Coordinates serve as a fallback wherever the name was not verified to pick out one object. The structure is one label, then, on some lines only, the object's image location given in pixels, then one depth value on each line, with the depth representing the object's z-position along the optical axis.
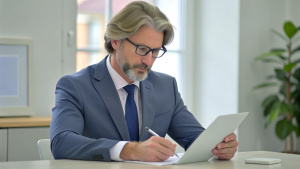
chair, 2.39
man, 2.23
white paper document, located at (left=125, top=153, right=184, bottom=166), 1.92
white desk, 1.82
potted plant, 4.62
